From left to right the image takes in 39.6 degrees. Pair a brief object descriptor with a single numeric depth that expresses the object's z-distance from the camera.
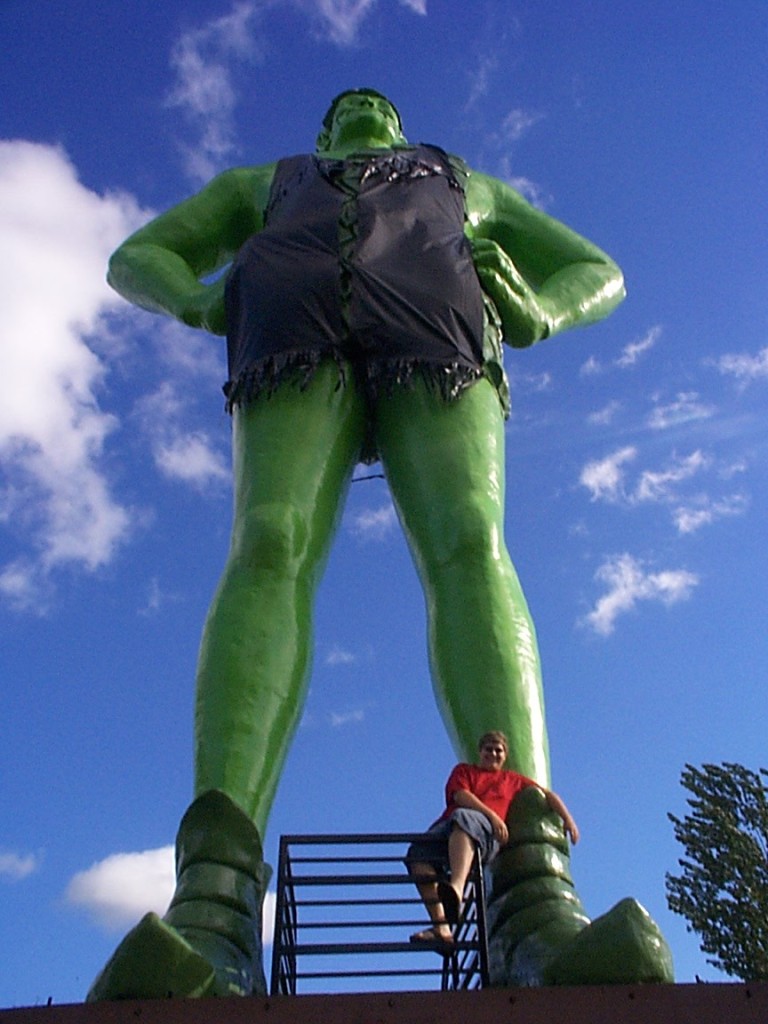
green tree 13.38
